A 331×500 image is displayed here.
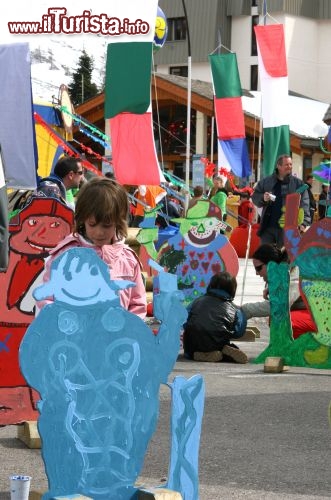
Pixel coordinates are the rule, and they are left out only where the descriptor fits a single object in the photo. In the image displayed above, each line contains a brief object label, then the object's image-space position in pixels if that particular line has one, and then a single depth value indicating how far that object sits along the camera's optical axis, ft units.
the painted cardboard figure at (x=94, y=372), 14.71
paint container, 14.48
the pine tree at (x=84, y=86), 251.21
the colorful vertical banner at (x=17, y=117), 31.63
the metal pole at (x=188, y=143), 62.54
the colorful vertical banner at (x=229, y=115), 62.08
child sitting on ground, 33.78
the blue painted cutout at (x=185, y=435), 15.14
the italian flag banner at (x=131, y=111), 42.70
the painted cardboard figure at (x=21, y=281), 21.74
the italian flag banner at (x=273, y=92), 50.57
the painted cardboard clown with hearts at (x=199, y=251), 39.99
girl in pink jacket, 16.78
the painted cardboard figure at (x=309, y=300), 30.99
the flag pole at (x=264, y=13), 88.12
